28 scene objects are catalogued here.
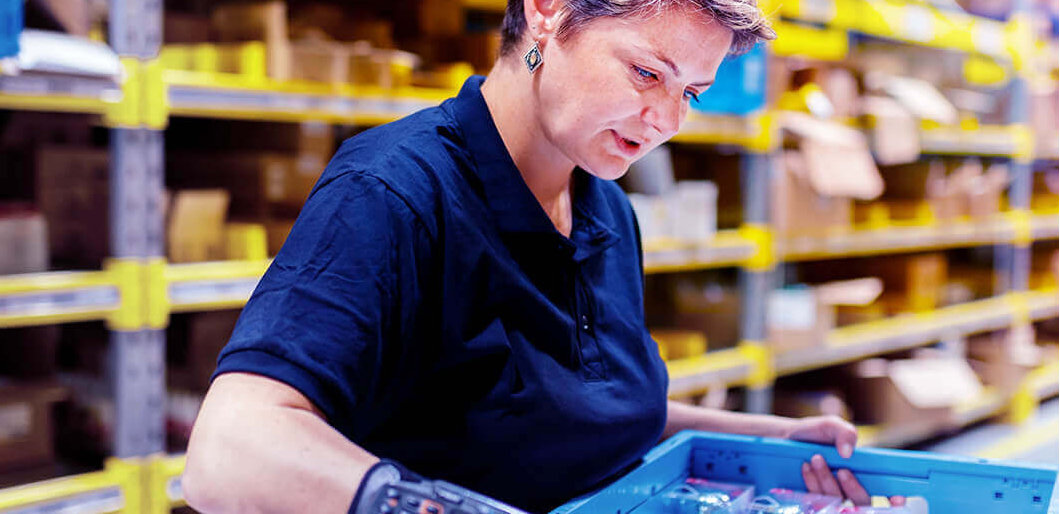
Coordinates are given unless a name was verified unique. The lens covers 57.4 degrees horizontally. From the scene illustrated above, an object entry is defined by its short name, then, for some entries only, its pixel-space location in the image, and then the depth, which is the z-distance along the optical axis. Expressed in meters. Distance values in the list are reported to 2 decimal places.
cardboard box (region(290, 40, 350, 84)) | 2.39
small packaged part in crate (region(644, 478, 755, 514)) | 1.31
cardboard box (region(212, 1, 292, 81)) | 2.36
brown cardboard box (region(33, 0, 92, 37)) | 2.09
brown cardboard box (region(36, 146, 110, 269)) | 2.27
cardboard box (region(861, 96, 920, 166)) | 3.90
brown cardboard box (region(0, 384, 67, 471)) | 2.14
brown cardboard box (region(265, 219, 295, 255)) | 2.46
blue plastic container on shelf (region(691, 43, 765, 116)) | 3.35
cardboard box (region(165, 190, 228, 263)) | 2.29
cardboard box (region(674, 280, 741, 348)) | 3.70
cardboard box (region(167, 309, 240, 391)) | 2.52
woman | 0.83
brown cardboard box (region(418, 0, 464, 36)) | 2.97
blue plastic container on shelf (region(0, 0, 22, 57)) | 1.86
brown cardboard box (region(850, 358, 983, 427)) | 4.04
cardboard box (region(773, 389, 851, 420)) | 3.90
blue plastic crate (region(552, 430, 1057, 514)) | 1.31
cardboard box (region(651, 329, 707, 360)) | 3.41
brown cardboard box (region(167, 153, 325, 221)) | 2.52
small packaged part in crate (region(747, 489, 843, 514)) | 1.31
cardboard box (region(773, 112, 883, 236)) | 3.52
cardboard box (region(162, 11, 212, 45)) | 2.52
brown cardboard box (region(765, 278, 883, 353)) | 3.70
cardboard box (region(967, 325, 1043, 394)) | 4.83
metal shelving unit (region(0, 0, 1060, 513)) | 2.06
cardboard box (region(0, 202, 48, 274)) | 2.04
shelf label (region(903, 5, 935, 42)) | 4.24
